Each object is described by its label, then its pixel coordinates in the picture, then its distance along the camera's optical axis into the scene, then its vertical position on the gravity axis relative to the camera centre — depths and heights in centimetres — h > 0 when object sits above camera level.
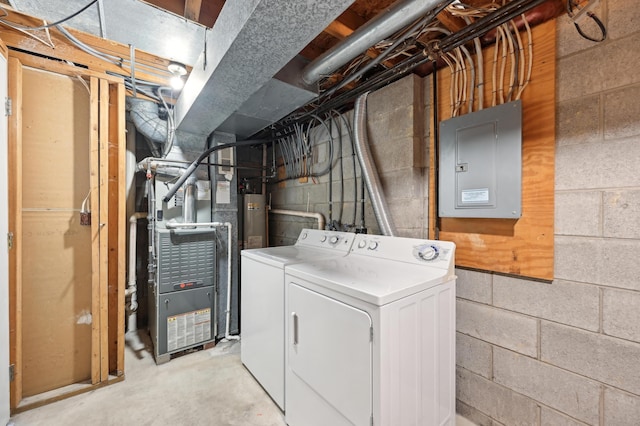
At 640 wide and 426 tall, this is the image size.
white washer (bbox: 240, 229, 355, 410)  173 -68
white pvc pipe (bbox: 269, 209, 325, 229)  266 -4
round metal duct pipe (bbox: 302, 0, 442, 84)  119 +95
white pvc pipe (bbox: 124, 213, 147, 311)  249 -51
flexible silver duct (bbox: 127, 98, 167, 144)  238 +88
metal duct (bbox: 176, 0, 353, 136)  110 +85
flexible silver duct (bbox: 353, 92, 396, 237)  193 +33
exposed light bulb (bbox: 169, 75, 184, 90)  198 +103
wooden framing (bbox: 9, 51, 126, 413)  169 -12
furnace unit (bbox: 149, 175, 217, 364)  228 -59
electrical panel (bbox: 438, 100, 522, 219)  138 +28
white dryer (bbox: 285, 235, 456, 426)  110 -63
